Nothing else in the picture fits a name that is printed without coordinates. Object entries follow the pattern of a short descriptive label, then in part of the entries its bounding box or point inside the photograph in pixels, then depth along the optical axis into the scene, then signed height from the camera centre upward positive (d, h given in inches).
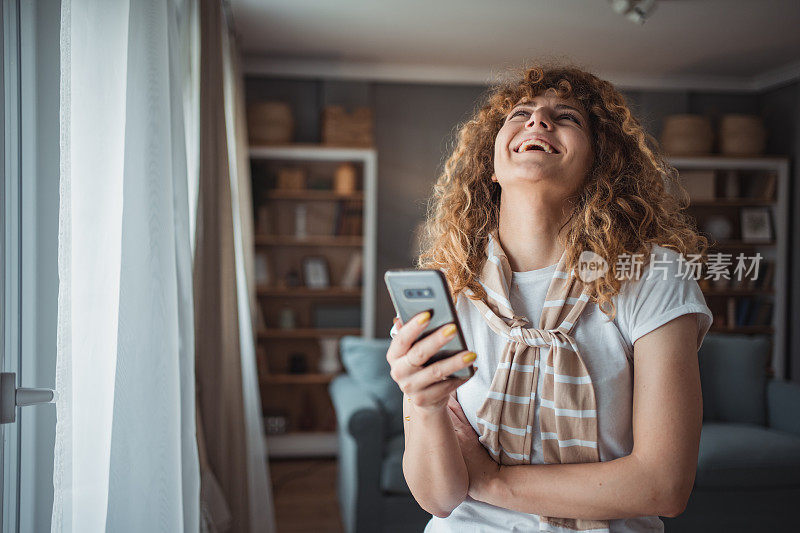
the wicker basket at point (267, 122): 172.7 +36.0
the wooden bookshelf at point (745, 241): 185.3 +7.5
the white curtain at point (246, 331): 104.4 -14.8
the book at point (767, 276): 189.2 -5.3
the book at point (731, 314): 190.1 -17.1
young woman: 36.5 -5.6
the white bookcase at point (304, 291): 173.3 -11.3
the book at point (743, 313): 189.2 -16.8
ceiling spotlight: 126.0 +51.2
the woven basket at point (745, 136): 185.8 +37.1
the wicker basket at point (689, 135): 184.7 +36.9
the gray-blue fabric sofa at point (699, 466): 105.8 -37.1
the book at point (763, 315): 187.3 -17.0
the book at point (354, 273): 180.2 -6.1
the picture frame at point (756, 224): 188.7 +10.6
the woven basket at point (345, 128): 174.9 +35.2
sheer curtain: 44.7 -3.1
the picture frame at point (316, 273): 179.9 -6.2
